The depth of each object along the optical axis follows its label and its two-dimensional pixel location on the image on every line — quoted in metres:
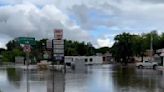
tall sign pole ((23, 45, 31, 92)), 14.03
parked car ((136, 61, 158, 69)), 51.40
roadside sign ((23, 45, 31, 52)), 14.02
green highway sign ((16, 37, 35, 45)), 13.86
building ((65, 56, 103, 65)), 84.20
